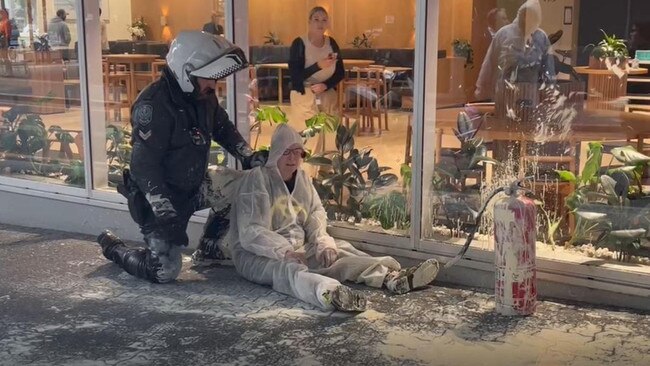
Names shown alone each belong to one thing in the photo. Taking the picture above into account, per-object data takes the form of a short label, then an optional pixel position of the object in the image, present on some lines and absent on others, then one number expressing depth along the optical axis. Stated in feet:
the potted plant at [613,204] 14.42
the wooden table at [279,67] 18.12
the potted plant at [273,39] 17.83
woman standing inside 17.78
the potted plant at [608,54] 14.94
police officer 14.60
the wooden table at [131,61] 19.08
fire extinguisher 13.14
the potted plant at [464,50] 15.72
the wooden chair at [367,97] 16.83
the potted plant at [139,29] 19.10
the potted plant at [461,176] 15.90
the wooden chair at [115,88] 19.43
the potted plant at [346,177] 17.10
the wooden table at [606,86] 15.29
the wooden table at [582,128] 15.40
